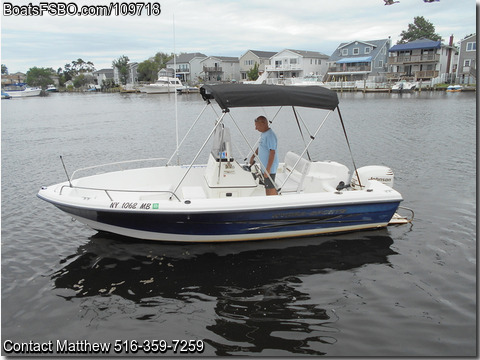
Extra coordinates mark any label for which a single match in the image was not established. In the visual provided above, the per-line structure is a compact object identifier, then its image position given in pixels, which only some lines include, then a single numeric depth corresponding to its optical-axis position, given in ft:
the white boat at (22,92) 257.55
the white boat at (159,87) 236.84
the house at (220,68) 265.13
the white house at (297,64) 220.84
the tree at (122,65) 329.05
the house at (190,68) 272.92
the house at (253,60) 250.18
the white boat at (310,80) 196.09
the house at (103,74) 373.61
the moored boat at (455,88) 161.04
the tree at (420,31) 245.65
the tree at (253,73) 239.11
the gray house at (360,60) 207.72
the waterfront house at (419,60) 186.39
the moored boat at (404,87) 171.94
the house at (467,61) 177.06
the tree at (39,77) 373.61
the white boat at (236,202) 21.77
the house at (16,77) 454.97
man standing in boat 24.39
